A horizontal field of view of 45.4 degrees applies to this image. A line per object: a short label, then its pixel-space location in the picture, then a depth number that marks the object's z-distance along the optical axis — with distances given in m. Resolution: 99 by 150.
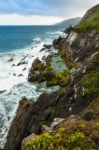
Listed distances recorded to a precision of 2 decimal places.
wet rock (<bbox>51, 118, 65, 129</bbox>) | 6.40
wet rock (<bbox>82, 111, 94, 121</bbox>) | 6.17
